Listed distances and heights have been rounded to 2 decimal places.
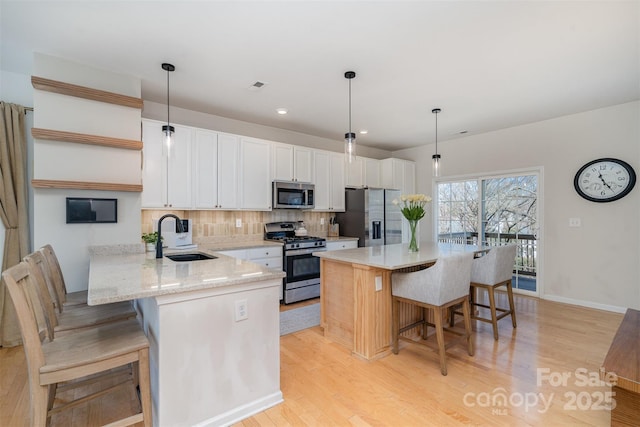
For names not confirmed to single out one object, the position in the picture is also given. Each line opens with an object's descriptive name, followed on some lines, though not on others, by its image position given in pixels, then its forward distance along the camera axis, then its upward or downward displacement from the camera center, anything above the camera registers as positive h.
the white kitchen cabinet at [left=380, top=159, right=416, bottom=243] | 5.65 +0.72
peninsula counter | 1.61 -0.71
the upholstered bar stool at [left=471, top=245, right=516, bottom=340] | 3.00 -0.60
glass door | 4.64 -0.04
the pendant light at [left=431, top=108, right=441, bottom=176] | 3.76 +0.65
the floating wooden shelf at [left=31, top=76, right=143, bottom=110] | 2.57 +1.12
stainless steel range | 4.12 -0.72
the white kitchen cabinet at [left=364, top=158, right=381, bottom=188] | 5.61 +0.77
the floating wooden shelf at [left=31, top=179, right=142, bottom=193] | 2.58 +0.27
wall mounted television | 2.74 +0.04
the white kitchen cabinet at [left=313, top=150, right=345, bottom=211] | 4.93 +0.56
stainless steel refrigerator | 4.98 -0.07
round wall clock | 3.77 +0.42
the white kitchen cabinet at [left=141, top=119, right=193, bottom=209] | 3.40 +0.53
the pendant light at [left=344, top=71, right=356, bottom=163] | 2.80 +0.64
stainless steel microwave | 4.40 +0.29
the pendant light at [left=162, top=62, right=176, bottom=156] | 2.63 +0.72
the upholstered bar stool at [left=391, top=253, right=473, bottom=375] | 2.37 -0.65
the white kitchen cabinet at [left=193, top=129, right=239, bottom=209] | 3.77 +0.58
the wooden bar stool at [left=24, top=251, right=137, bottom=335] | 1.69 -0.67
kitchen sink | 2.75 -0.40
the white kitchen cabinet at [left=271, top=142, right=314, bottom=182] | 4.46 +0.79
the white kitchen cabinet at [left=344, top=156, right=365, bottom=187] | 5.30 +0.72
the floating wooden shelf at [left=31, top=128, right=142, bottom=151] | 2.57 +0.70
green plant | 3.02 -0.24
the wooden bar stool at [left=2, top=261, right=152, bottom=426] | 1.34 -0.68
